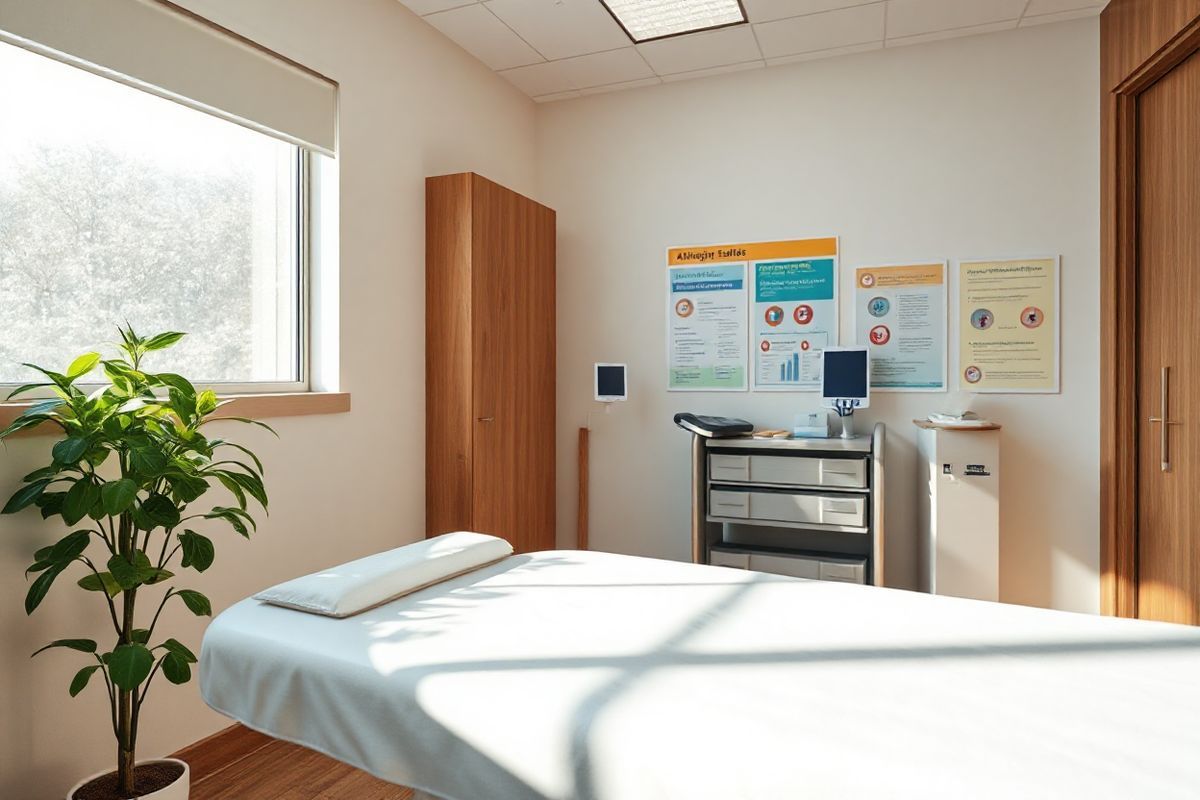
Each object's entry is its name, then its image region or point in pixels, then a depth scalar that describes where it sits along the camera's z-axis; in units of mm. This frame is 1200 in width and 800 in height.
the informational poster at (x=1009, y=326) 3219
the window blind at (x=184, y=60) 1844
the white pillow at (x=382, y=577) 1591
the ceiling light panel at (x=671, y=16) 3025
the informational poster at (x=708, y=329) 3694
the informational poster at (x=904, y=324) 3365
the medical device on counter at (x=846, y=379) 3305
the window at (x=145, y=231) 1879
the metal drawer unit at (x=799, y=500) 3168
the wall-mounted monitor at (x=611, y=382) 3752
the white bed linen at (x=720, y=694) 1036
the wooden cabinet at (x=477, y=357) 3131
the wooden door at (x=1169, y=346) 2506
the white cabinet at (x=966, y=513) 2963
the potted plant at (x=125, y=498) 1645
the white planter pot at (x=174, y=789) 1730
